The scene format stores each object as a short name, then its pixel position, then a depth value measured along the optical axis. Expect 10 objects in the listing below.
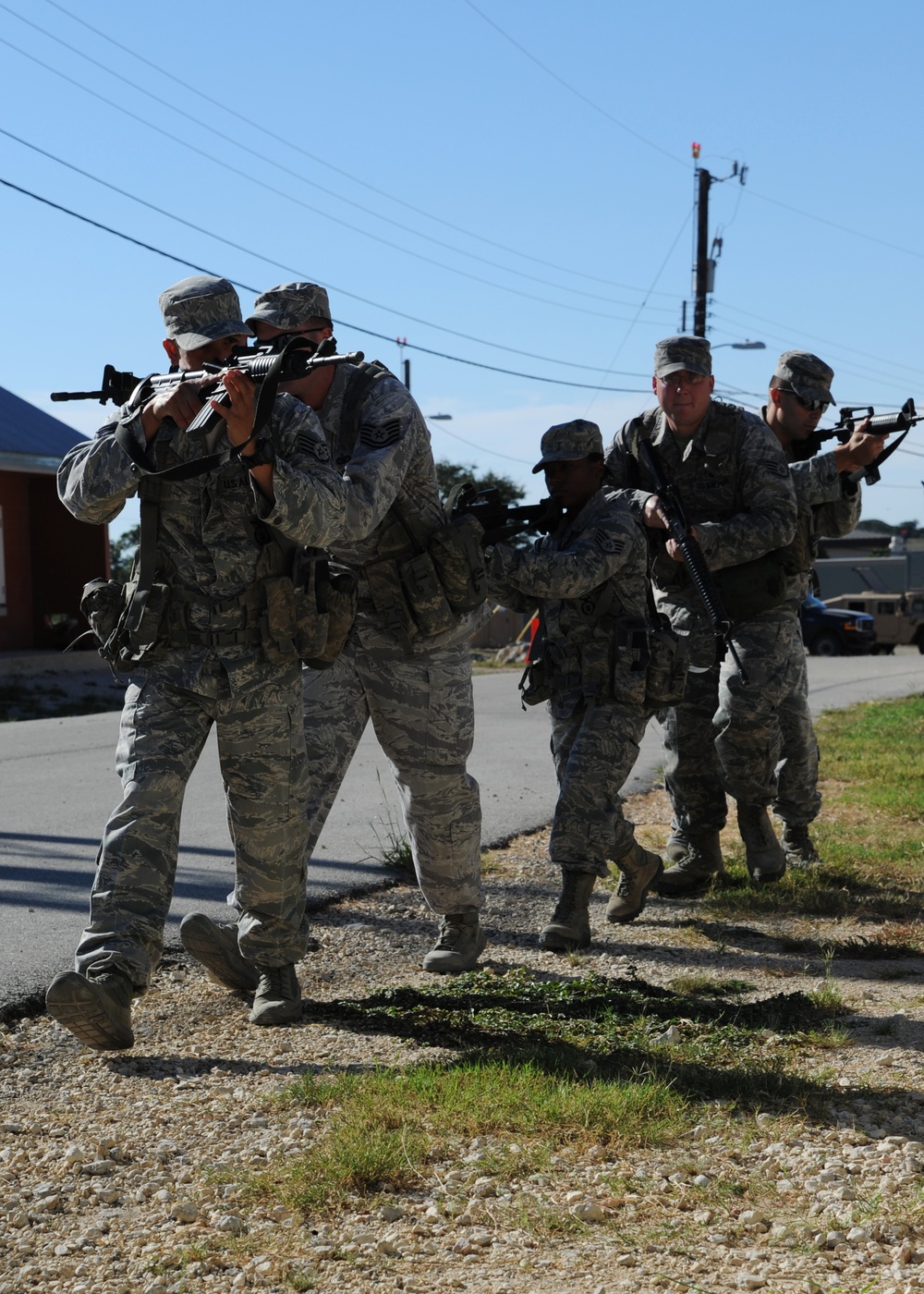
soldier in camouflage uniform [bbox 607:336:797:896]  5.86
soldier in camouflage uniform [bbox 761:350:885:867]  6.42
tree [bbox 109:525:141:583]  63.19
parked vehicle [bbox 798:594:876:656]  31.33
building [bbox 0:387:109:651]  23.05
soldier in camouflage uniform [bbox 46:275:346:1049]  3.84
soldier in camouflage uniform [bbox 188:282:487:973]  4.52
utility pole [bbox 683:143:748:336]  31.38
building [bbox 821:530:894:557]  60.53
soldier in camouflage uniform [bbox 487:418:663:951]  5.18
